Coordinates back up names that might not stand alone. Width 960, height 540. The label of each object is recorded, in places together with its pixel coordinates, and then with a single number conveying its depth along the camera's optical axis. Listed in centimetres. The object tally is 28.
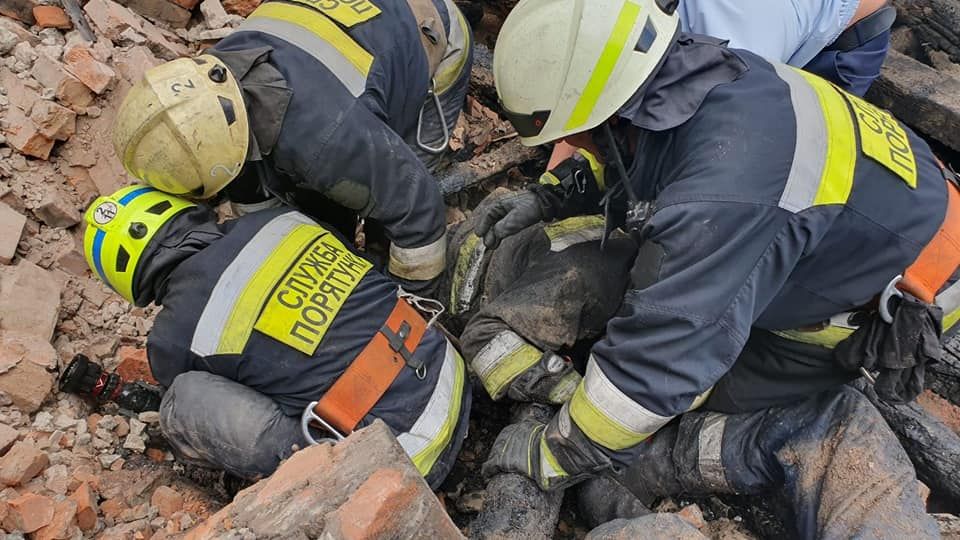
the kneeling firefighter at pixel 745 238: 219
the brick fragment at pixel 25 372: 276
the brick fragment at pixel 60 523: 230
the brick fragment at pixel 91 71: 368
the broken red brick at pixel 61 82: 363
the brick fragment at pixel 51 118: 354
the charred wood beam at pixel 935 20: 472
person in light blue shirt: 349
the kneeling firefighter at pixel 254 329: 254
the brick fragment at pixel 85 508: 243
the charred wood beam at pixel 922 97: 419
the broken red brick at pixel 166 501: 261
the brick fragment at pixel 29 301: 299
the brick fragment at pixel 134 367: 312
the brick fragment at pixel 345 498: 172
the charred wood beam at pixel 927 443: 308
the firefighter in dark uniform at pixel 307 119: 268
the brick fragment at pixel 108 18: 405
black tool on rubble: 287
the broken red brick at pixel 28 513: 228
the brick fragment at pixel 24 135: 349
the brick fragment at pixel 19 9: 394
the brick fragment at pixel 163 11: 445
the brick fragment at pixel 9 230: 316
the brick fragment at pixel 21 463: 243
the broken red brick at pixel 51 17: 398
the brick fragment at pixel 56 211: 343
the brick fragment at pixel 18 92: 359
